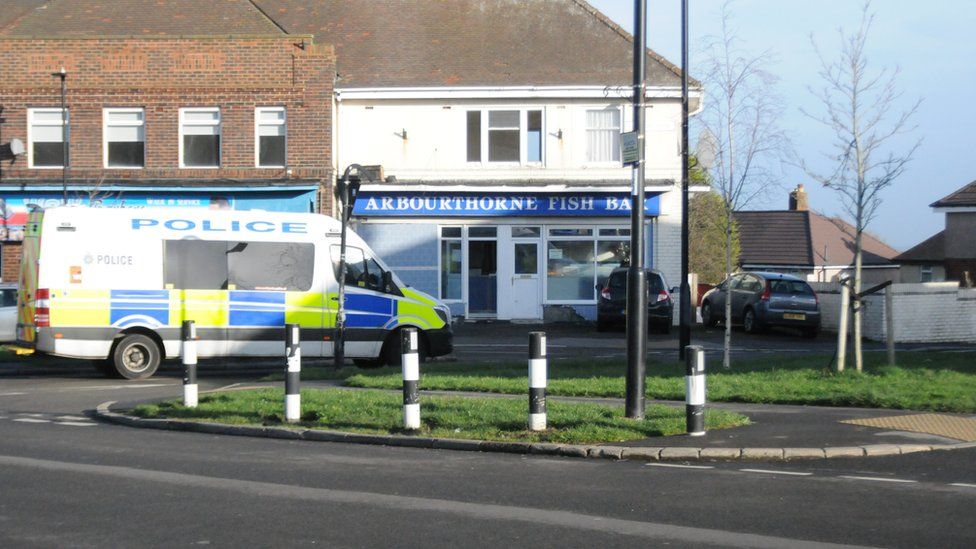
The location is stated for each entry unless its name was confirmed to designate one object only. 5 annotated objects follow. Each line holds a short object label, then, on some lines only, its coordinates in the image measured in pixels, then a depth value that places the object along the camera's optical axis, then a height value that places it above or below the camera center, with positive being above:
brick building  31.08 +4.39
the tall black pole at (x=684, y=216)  19.45 +1.14
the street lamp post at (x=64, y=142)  29.94 +3.77
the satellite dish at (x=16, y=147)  30.73 +3.60
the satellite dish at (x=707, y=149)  18.38 +2.16
